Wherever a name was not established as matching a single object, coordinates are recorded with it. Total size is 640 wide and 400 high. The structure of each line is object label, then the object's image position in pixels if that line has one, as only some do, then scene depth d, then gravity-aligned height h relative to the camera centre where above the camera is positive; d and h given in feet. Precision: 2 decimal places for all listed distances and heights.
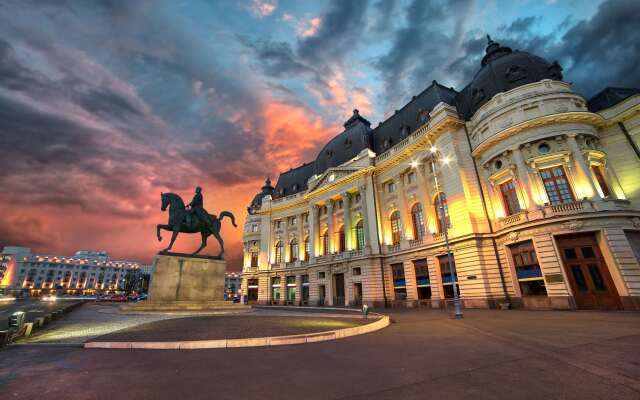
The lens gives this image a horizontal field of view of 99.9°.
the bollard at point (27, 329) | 31.37 -3.07
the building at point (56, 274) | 461.37 +47.13
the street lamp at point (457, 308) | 53.98 -4.18
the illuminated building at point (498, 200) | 66.03 +26.62
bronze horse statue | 66.23 +17.77
